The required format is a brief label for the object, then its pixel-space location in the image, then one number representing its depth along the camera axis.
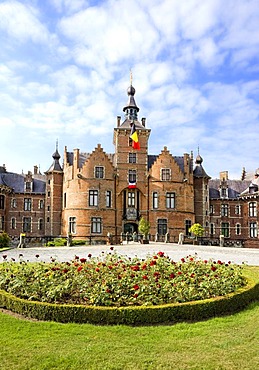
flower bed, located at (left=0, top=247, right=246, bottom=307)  8.74
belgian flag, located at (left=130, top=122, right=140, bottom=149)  41.47
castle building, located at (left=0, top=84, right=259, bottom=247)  41.00
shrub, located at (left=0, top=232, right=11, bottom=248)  29.38
